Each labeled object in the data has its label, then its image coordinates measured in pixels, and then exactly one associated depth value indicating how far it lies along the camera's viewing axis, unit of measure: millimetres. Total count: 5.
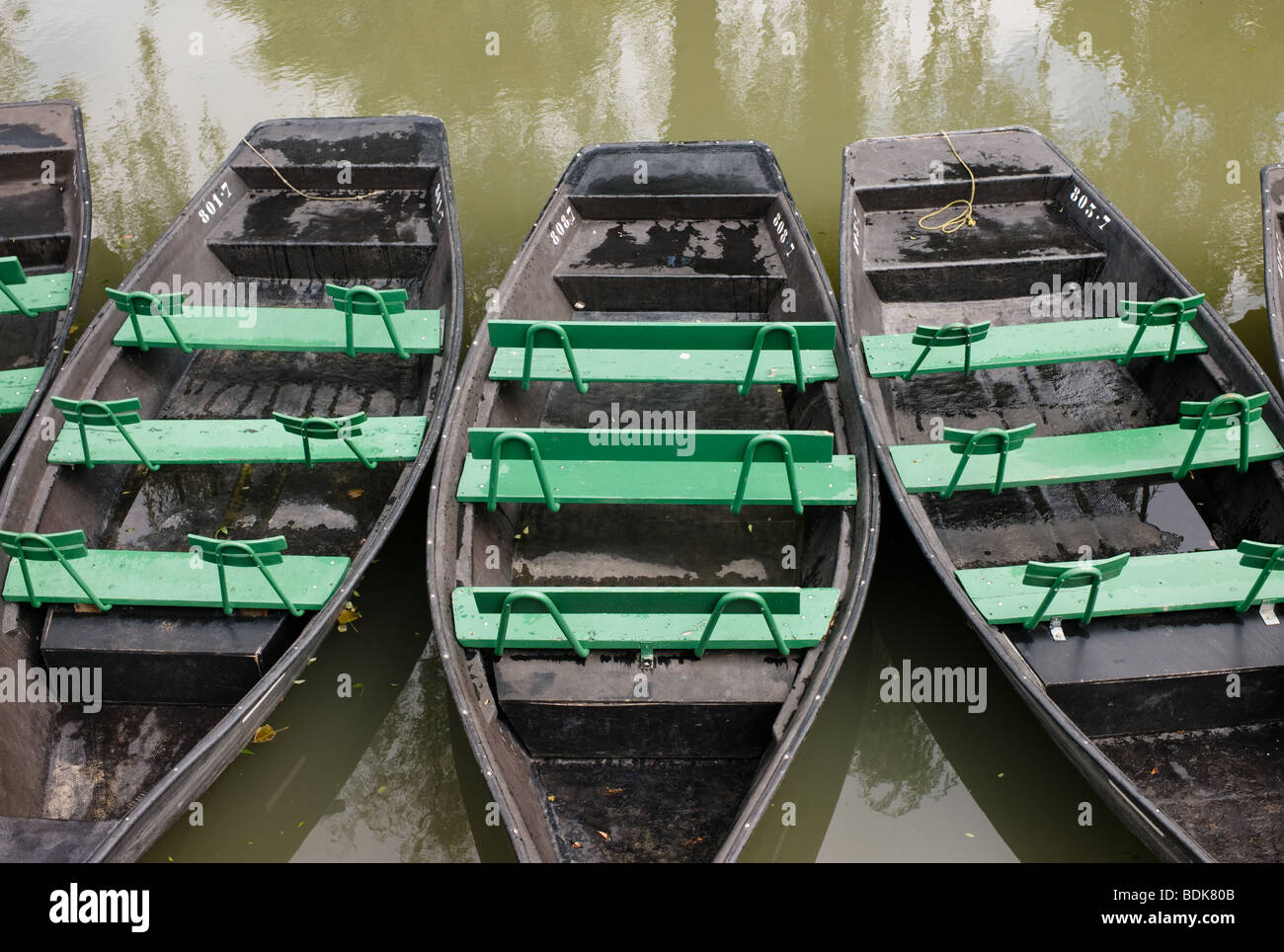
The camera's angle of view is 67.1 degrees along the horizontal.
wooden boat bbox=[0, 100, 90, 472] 6266
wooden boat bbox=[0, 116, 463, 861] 4719
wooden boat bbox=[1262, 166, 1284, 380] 6141
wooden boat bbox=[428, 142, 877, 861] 4516
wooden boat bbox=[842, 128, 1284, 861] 4602
